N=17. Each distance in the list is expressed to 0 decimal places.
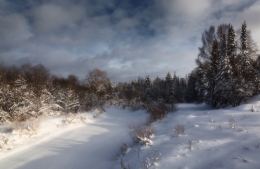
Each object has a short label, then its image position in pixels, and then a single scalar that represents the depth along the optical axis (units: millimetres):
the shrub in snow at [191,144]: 5059
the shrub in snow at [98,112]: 18970
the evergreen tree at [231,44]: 19141
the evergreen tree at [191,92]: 38003
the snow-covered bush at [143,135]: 6327
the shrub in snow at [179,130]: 6355
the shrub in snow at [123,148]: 6534
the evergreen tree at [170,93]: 32287
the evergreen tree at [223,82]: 13992
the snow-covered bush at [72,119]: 12914
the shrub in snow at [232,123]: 5913
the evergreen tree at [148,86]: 37531
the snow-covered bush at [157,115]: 12043
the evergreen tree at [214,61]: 19225
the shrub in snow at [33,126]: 9502
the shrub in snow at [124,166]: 4850
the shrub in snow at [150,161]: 4478
